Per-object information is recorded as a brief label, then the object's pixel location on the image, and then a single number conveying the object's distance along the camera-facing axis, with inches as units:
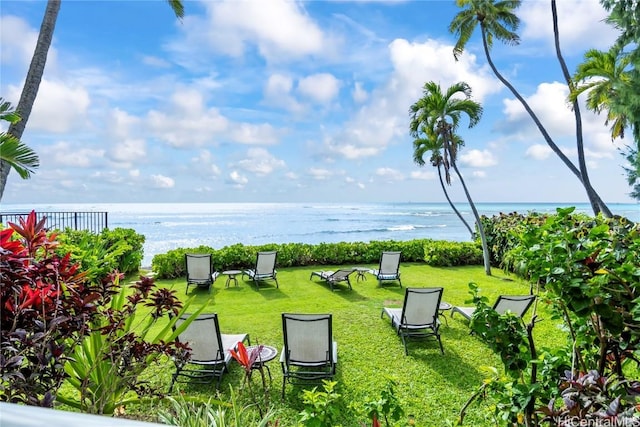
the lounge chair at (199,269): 349.7
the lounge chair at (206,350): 164.9
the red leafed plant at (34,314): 69.6
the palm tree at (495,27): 462.9
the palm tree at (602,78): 389.4
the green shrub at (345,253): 441.4
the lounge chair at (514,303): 209.9
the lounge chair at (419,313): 215.2
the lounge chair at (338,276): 353.4
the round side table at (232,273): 374.3
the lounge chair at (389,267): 366.6
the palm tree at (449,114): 419.2
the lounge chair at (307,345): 167.8
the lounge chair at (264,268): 367.3
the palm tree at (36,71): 195.0
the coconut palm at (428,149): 458.0
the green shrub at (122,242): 365.7
